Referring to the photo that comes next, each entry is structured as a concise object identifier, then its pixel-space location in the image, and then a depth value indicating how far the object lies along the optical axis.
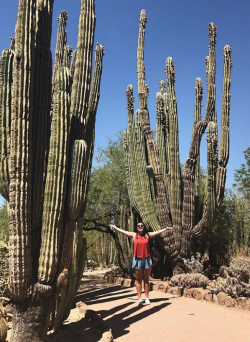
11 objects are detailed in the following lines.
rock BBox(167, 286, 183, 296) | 7.40
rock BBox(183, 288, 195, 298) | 6.93
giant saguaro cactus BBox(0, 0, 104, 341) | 3.78
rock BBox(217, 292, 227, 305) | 6.01
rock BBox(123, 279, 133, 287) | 9.57
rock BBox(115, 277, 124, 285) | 10.21
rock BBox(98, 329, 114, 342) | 3.92
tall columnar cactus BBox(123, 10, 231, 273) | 9.19
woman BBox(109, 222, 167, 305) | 6.11
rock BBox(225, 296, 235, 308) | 5.81
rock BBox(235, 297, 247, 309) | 5.66
